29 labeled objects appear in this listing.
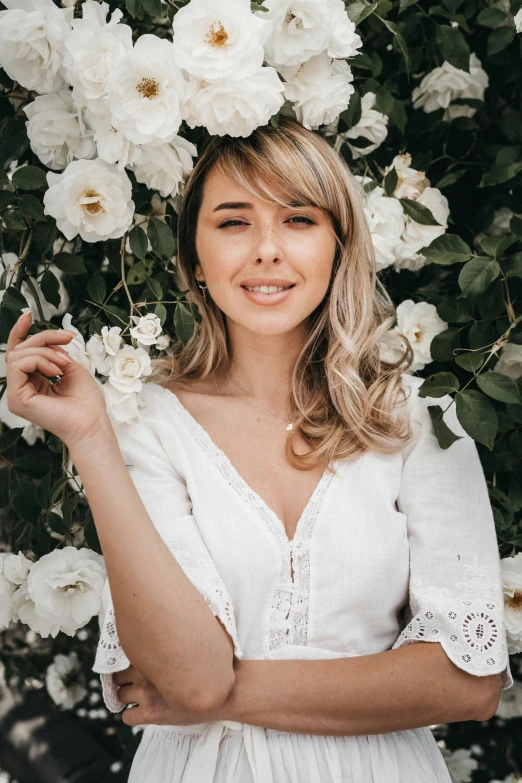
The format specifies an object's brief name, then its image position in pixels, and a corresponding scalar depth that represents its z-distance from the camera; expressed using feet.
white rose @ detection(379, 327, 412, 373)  6.56
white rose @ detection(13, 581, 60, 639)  5.70
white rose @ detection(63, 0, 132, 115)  4.88
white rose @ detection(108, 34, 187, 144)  4.87
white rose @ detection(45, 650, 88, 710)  7.59
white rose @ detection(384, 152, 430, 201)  6.48
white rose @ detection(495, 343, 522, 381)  6.15
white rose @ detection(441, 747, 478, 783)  7.63
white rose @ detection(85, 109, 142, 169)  5.12
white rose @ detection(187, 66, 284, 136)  4.94
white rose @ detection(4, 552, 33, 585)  5.71
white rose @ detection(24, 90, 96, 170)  5.18
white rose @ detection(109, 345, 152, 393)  5.33
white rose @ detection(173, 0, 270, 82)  4.81
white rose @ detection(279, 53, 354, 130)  5.40
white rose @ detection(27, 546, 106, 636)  5.53
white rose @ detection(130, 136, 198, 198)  5.31
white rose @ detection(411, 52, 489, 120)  6.55
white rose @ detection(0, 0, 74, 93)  4.83
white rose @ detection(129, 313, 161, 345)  5.26
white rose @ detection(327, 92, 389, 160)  6.27
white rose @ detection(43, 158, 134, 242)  5.12
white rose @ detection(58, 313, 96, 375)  5.18
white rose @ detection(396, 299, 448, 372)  6.44
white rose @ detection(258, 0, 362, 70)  4.98
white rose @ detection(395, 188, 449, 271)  6.40
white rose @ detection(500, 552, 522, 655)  5.91
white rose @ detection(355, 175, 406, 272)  6.30
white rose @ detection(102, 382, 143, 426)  5.41
